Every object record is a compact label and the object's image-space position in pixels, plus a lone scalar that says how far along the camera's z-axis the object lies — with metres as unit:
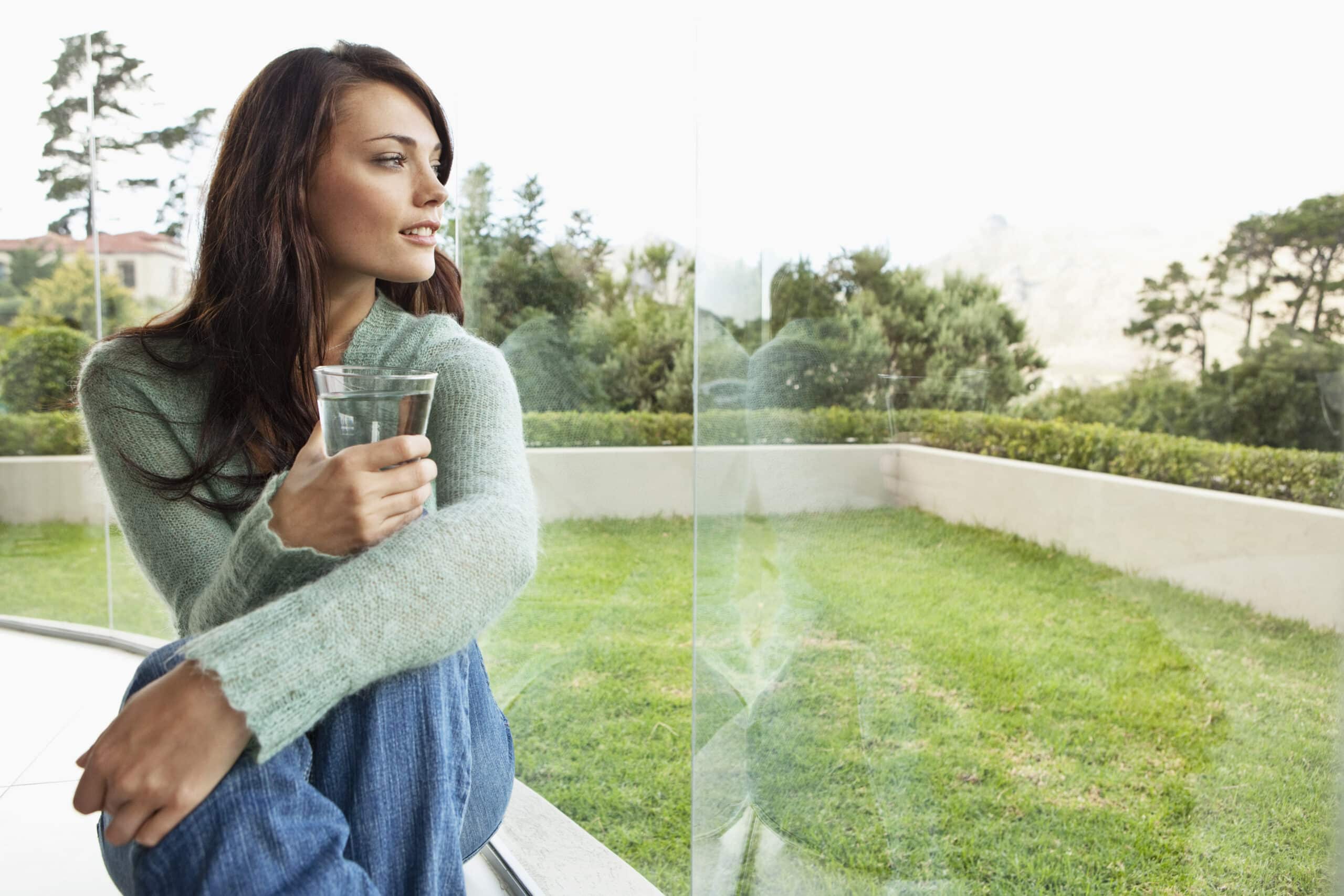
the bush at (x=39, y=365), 3.88
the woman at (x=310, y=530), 0.88
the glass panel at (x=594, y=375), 2.04
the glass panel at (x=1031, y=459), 0.82
